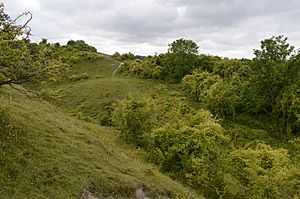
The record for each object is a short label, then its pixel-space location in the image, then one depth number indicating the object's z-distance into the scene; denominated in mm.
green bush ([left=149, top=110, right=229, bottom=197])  12562
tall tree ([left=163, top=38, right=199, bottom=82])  38745
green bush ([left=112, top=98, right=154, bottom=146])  16554
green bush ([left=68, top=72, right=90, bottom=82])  39491
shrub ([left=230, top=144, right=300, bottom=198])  11944
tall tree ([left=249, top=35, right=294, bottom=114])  29106
